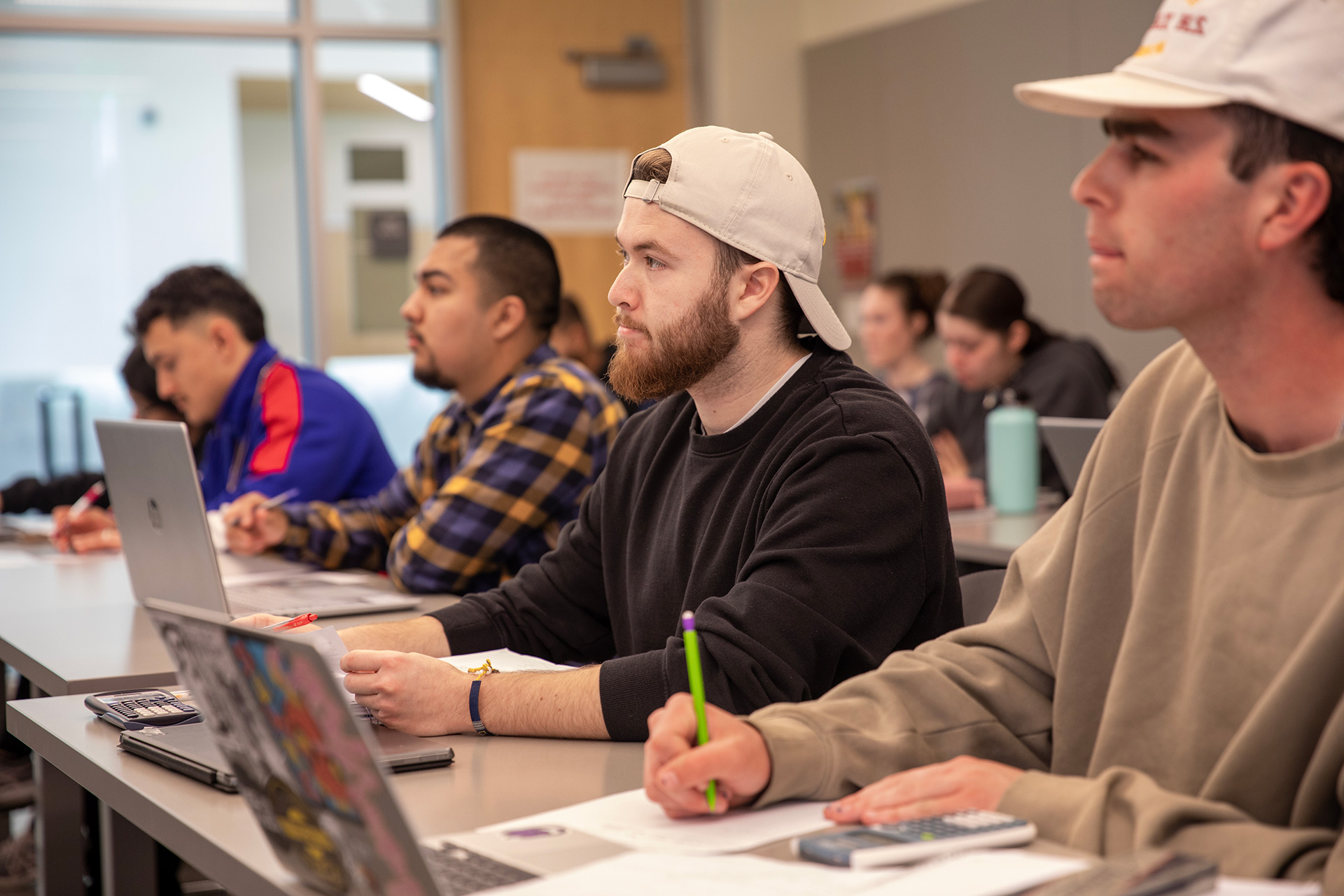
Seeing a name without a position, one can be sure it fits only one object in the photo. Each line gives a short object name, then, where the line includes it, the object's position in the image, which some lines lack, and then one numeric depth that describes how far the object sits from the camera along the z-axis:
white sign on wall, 5.97
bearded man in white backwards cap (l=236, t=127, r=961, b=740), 1.33
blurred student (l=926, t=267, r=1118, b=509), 3.78
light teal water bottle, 3.22
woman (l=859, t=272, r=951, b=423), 4.95
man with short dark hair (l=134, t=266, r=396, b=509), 3.04
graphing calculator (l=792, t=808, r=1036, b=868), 0.88
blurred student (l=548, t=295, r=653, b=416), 5.28
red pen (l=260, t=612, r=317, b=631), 1.56
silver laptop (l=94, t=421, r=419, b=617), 1.98
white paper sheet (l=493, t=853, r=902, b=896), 0.85
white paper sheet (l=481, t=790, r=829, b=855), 0.95
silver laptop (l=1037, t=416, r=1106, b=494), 2.72
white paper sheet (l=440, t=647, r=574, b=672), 1.53
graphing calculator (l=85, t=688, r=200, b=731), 1.35
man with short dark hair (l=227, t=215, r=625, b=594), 2.26
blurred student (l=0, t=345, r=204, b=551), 3.09
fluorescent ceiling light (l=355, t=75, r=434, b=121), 5.79
